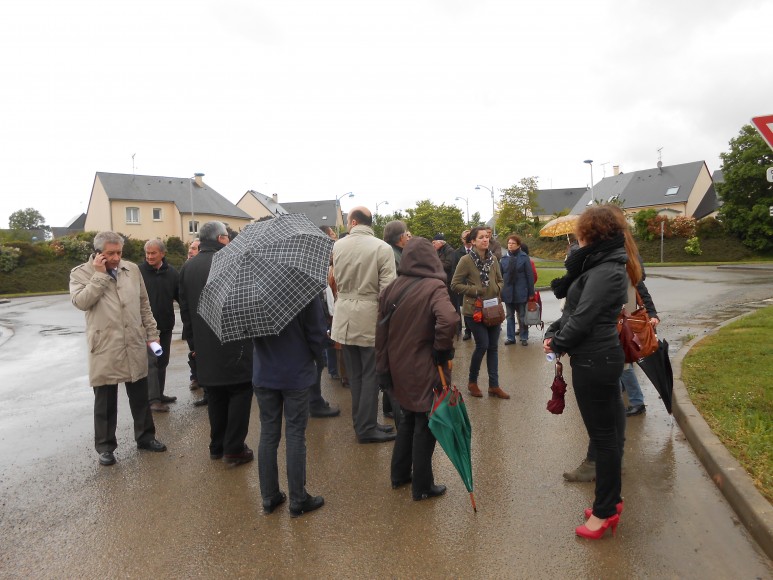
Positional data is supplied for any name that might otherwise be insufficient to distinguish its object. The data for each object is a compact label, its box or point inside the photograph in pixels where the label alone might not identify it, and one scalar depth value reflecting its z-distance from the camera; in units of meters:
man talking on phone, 4.85
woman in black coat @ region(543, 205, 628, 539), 3.32
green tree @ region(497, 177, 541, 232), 61.47
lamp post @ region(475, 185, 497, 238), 53.85
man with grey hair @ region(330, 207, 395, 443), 5.10
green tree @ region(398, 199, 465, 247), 60.03
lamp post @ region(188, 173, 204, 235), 51.60
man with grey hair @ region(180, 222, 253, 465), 4.65
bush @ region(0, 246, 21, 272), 34.31
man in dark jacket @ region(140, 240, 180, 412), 6.66
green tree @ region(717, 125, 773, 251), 37.99
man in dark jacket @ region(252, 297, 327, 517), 3.81
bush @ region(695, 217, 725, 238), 40.88
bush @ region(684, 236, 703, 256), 39.62
